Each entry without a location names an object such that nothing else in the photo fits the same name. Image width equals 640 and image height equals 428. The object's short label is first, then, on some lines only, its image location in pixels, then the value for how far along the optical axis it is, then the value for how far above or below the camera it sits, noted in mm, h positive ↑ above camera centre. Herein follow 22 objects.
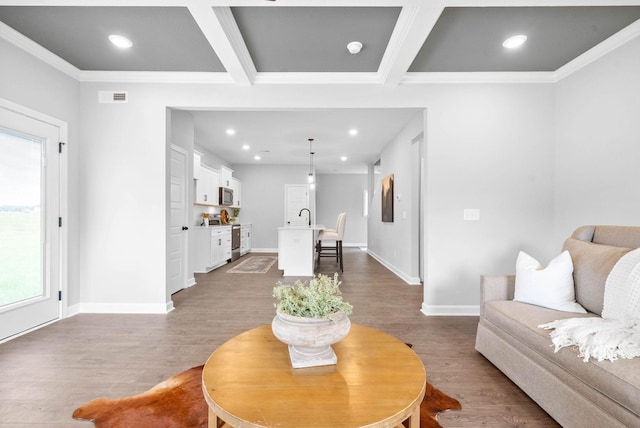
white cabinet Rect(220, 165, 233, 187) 6668 +868
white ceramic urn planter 1150 -485
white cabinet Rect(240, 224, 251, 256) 7528 -705
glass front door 2504 -91
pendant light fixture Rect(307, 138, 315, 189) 6129 +1410
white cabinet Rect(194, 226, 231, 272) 5344 -672
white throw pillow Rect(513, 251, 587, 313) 1916 -493
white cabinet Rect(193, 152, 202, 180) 5227 +855
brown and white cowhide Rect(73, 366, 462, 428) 1506 -1081
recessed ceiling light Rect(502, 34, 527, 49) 2525 +1510
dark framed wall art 5672 +272
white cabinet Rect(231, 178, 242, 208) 7671 +558
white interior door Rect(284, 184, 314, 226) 8555 +335
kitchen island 5176 -737
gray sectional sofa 1216 -725
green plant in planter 1192 -368
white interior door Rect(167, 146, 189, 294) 4012 -124
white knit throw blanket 1315 -575
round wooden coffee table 912 -637
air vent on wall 3205 +1266
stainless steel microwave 6559 +382
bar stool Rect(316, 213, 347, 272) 5895 -488
